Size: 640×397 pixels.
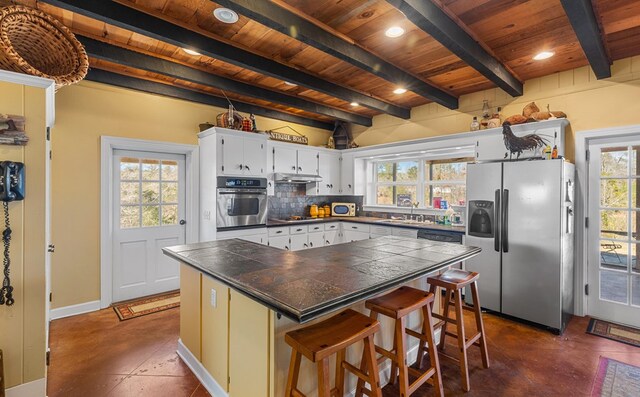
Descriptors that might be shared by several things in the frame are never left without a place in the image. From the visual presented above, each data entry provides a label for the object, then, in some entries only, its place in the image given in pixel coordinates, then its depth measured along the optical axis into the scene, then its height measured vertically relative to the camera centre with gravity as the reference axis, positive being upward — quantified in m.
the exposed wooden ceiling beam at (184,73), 2.67 +1.33
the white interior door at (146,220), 3.65 -0.31
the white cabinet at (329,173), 5.34 +0.44
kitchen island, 1.45 -0.47
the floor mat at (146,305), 3.32 -1.30
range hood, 4.62 +0.31
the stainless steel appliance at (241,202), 3.84 -0.07
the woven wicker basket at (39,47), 1.76 +1.00
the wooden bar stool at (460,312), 2.12 -0.88
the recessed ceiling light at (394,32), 2.38 +1.35
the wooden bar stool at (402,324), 1.67 -0.77
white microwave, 5.47 -0.22
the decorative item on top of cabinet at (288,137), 4.76 +1.00
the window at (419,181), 4.45 +0.26
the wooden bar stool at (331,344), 1.34 -0.68
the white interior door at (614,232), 3.04 -0.36
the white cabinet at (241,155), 3.84 +0.57
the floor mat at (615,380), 2.05 -1.34
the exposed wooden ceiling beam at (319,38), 1.95 +1.26
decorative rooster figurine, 3.22 +0.62
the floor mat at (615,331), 2.78 -1.32
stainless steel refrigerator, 2.93 -0.41
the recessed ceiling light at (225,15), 2.10 +1.32
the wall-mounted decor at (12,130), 1.80 +0.40
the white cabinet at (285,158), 4.66 +0.62
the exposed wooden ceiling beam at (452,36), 1.92 +1.23
